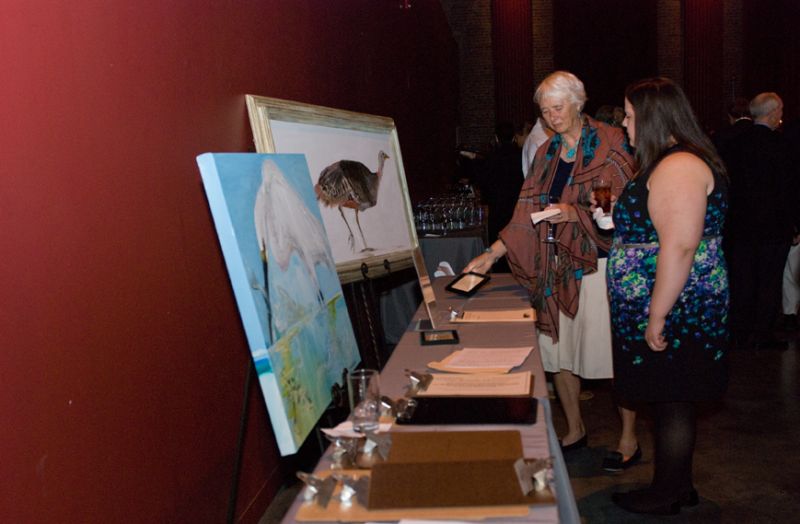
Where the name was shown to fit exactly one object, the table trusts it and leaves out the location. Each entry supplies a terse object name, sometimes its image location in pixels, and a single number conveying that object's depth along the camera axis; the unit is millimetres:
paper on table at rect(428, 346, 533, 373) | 2186
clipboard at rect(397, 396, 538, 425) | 1753
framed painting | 2914
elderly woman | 3201
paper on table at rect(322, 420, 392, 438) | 1692
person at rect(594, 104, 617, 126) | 5189
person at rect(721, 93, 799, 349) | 5148
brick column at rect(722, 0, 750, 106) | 13516
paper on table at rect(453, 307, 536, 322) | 2855
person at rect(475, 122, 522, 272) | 5852
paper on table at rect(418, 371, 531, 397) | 1953
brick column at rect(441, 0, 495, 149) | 13727
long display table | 1608
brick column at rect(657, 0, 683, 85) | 13469
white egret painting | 1615
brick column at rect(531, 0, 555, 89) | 13578
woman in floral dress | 2400
